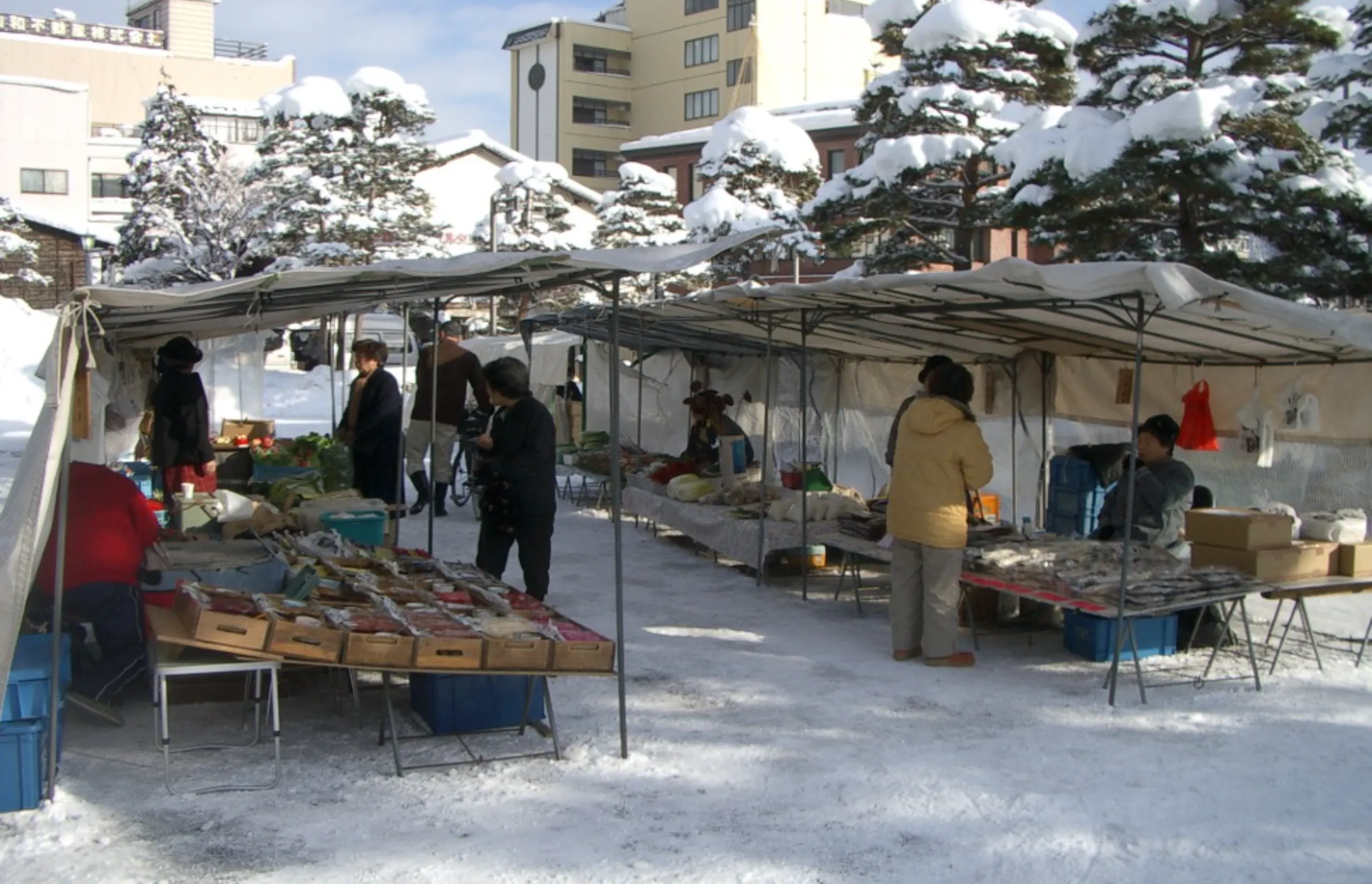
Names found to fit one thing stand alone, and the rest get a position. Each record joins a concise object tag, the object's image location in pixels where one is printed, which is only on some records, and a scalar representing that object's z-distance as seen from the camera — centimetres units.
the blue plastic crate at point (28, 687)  430
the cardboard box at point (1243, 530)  652
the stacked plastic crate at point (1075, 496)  922
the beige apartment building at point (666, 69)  4994
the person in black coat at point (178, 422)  848
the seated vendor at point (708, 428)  1180
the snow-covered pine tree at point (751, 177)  2608
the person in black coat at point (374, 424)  948
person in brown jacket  1111
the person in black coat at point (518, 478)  668
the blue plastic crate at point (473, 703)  520
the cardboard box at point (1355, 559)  675
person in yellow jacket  639
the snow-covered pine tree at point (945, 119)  1680
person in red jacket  505
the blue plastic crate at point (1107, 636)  678
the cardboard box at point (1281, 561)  652
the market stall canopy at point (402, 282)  464
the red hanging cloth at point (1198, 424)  855
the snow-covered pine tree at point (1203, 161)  1157
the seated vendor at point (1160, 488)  716
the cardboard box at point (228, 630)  447
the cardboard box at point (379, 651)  462
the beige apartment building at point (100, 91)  4381
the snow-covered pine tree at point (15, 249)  3050
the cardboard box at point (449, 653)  467
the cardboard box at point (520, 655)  472
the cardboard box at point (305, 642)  459
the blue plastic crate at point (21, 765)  425
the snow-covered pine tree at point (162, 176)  3023
